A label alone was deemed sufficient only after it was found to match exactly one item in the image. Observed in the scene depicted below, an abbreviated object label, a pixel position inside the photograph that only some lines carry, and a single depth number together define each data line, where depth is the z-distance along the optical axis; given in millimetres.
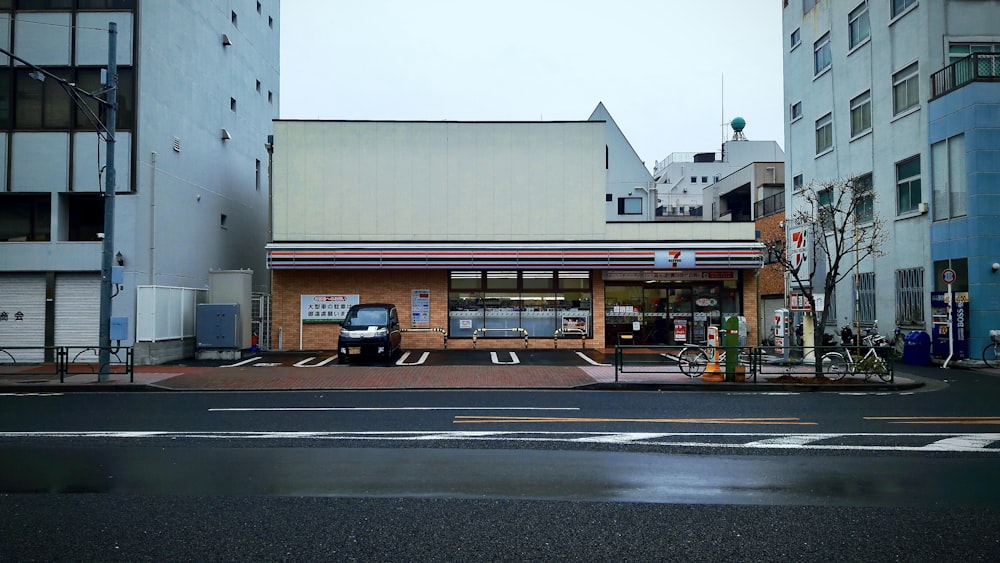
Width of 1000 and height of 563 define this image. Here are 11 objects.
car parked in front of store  23453
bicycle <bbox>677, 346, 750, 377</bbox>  18406
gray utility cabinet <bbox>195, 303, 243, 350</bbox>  24328
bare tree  19672
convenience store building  28031
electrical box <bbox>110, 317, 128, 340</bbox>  18734
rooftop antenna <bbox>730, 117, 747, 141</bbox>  72438
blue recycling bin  23183
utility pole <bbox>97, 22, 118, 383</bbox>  18625
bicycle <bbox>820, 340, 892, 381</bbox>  17636
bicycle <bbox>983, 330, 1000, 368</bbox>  21925
